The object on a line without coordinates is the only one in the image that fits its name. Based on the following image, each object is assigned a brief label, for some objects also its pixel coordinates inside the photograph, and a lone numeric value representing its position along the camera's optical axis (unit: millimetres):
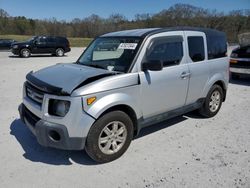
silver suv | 2593
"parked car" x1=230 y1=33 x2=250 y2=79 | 6985
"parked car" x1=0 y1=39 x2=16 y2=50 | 21637
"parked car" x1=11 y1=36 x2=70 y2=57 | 15558
